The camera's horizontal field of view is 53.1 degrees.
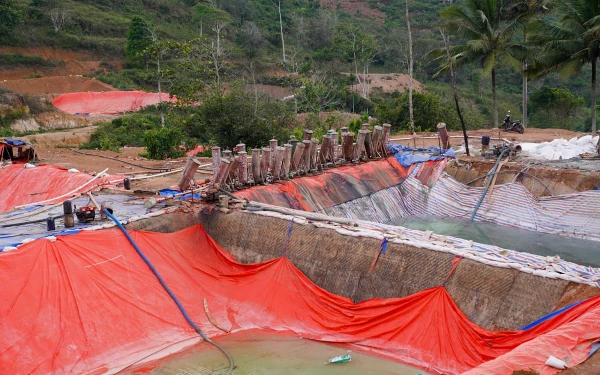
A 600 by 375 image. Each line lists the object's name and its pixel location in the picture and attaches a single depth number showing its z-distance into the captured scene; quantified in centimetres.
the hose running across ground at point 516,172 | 1423
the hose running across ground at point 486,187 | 1474
